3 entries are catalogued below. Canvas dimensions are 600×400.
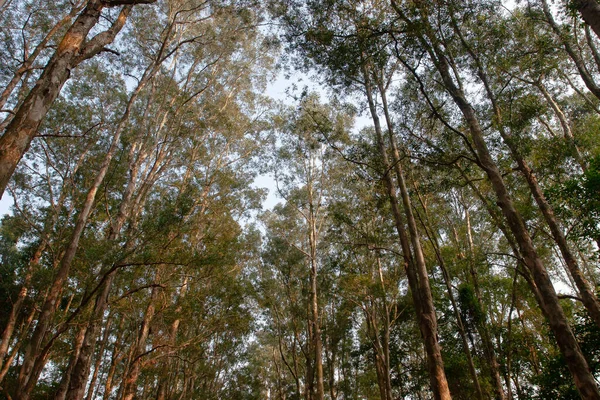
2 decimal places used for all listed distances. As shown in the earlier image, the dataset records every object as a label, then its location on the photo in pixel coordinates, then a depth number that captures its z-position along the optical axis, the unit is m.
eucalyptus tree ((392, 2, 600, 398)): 3.94
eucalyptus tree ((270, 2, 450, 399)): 5.48
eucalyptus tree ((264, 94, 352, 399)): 14.16
